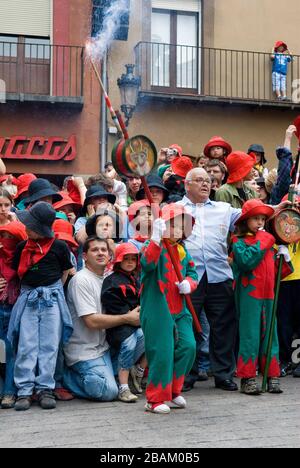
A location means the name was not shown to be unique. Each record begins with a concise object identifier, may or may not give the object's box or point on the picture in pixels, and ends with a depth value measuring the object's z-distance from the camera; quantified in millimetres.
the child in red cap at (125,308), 6367
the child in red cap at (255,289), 6508
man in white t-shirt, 6293
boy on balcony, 17156
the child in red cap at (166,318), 5750
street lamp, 11883
